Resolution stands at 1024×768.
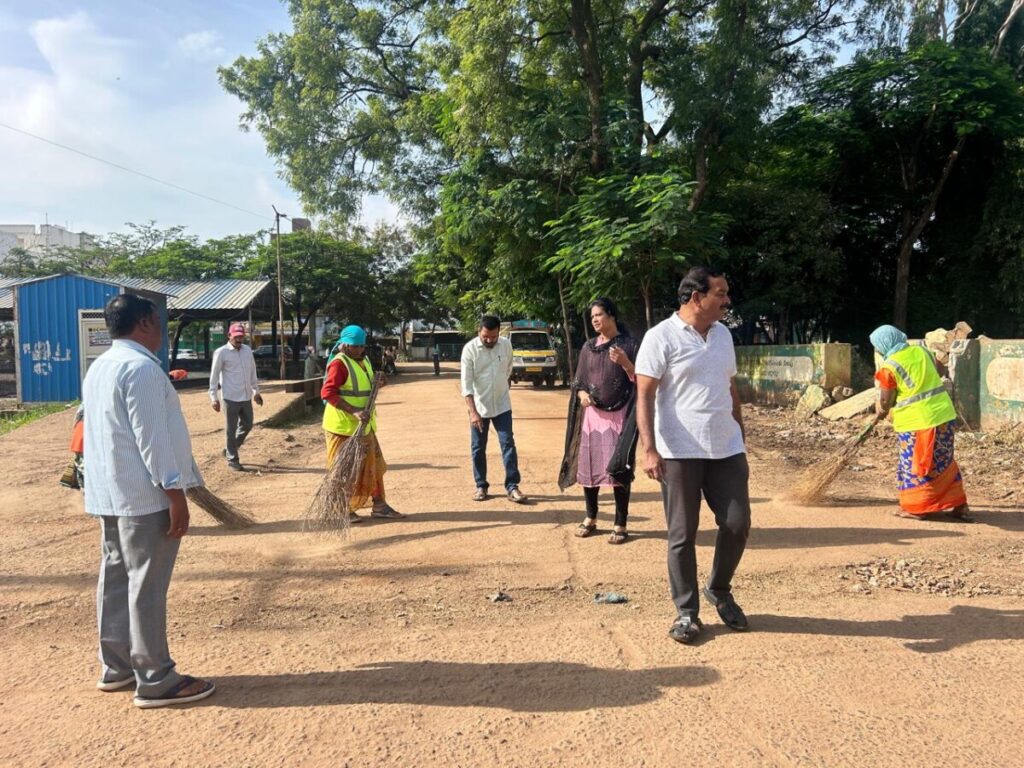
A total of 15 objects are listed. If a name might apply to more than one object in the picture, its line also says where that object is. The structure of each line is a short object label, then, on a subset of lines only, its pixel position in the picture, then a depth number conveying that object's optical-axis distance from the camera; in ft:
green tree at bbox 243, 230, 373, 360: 105.60
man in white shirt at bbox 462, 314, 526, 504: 20.56
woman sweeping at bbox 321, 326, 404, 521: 18.83
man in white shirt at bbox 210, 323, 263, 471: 27.04
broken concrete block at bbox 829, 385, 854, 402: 40.78
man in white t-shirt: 11.34
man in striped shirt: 9.21
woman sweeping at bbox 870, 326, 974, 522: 18.35
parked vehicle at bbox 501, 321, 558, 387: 76.02
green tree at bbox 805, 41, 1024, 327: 52.34
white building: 157.89
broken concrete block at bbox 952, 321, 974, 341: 32.94
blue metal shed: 54.95
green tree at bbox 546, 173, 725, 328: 41.39
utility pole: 79.59
